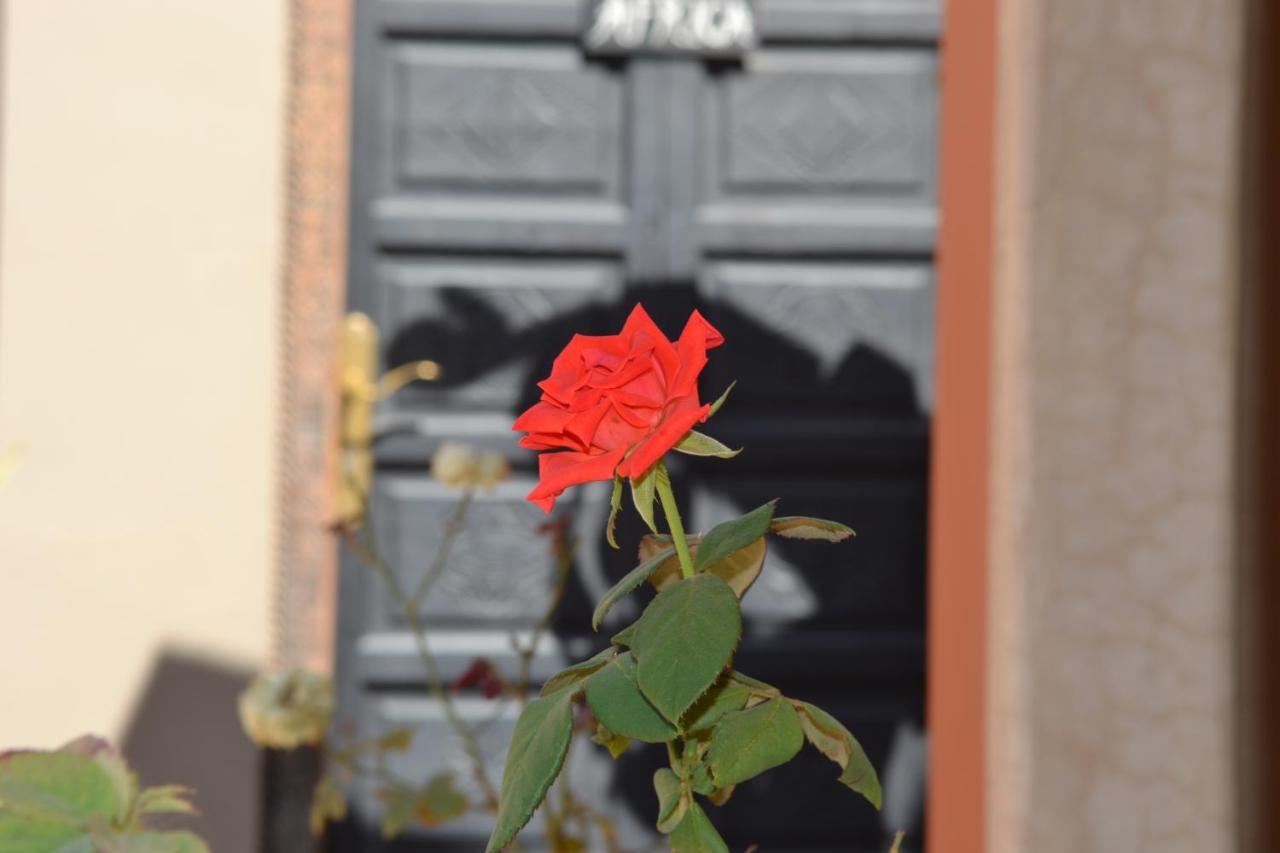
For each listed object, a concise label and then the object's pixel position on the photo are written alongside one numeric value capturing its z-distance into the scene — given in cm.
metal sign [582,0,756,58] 529
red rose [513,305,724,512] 79
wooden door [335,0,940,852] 526
